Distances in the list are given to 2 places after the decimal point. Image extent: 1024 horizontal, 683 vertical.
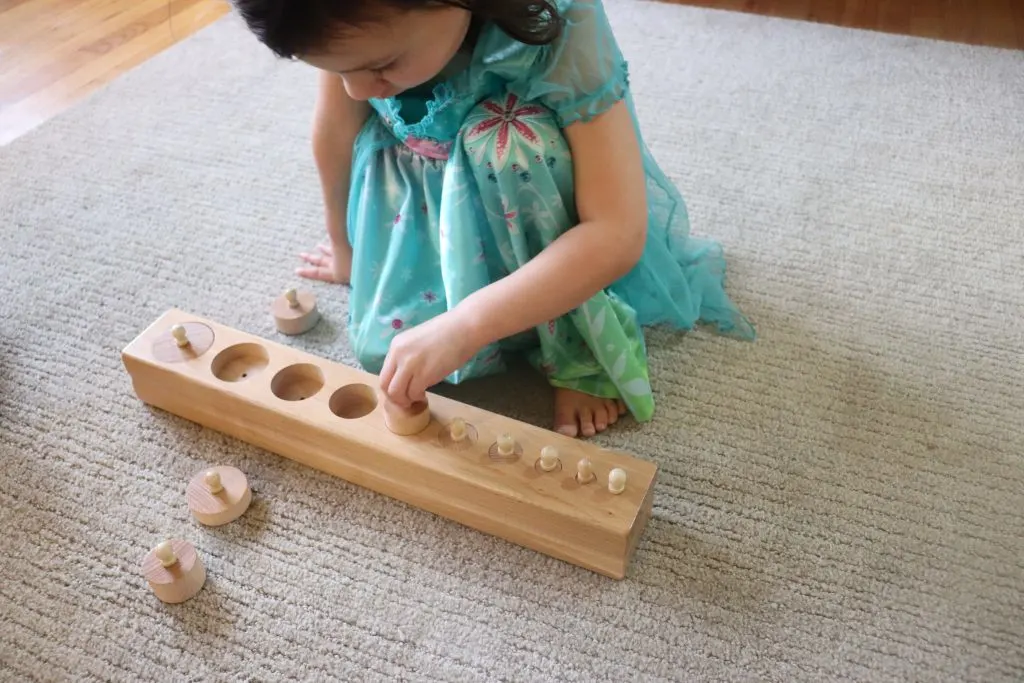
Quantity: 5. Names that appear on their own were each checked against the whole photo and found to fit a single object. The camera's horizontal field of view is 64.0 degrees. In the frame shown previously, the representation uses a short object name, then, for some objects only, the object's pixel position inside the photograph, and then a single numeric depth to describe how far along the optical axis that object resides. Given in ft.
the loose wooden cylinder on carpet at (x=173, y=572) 2.26
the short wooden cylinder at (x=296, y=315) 3.10
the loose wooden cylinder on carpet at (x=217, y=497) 2.49
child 2.07
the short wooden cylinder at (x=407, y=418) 2.42
